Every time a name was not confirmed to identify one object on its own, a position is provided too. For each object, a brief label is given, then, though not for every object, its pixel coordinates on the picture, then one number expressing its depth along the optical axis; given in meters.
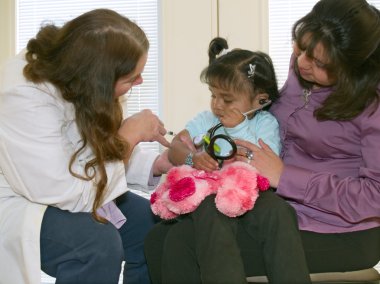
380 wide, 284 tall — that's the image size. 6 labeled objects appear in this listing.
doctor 1.18
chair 1.22
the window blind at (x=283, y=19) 1.96
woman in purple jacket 1.17
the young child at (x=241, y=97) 1.43
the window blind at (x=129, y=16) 2.04
